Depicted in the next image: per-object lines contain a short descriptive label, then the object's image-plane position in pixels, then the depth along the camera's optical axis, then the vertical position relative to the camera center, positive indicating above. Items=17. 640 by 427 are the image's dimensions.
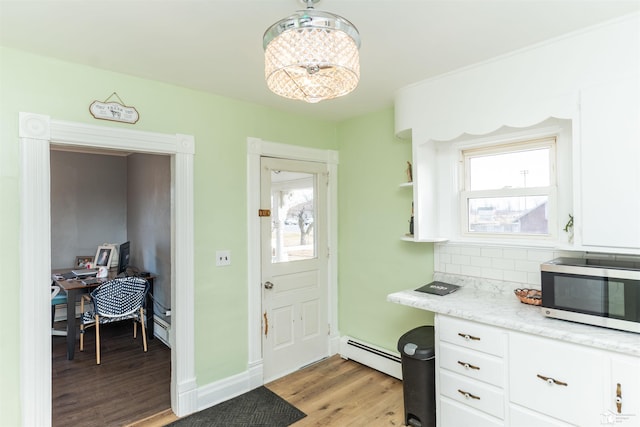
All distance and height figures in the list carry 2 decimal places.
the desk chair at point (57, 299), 3.96 -0.94
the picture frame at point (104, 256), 4.73 -0.54
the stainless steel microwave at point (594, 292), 1.62 -0.39
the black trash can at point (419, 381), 2.29 -1.12
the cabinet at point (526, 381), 1.59 -0.87
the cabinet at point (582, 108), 1.73 +0.61
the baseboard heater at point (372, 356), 3.07 -1.33
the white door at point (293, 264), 3.10 -0.46
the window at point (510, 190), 2.27 +0.17
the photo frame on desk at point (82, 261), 4.82 -0.62
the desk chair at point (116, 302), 3.58 -0.90
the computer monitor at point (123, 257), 4.53 -0.53
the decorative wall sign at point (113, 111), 2.21 +0.69
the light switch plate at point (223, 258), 2.76 -0.34
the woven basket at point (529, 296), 2.08 -0.51
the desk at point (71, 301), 3.56 -0.89
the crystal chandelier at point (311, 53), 1.19 +0.57
